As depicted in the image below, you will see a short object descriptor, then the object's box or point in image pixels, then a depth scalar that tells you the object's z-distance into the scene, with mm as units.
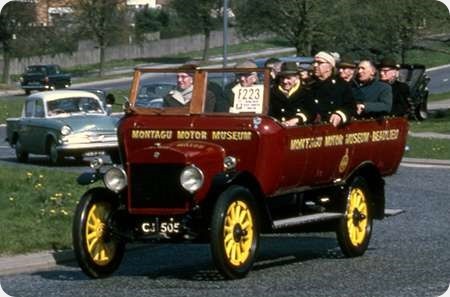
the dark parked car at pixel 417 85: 41406
